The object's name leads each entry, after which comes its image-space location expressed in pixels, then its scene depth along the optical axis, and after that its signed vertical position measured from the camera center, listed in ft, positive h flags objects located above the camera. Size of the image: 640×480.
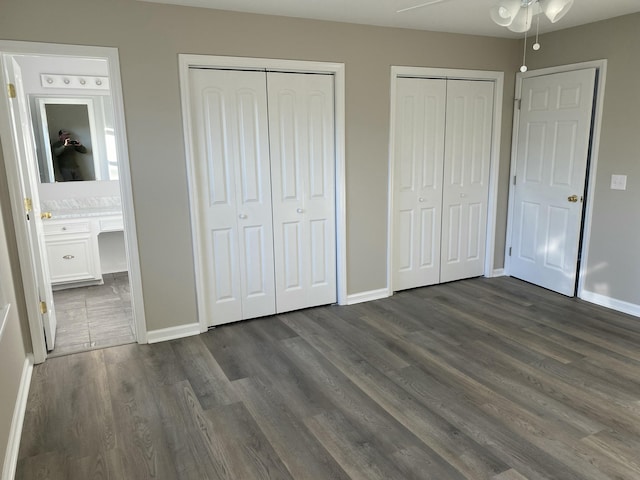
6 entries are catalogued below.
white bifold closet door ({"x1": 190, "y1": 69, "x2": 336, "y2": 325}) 11.62 -1.11
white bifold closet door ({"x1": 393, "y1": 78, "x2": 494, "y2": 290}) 14.16 -1.06
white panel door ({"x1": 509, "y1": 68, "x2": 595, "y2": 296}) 13.51 -1.05
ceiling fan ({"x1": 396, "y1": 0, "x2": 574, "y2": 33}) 6.96 +2.02
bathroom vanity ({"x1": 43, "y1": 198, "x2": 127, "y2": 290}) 15.55 -3.06
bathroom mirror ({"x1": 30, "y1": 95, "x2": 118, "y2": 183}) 15.97 +0.41
